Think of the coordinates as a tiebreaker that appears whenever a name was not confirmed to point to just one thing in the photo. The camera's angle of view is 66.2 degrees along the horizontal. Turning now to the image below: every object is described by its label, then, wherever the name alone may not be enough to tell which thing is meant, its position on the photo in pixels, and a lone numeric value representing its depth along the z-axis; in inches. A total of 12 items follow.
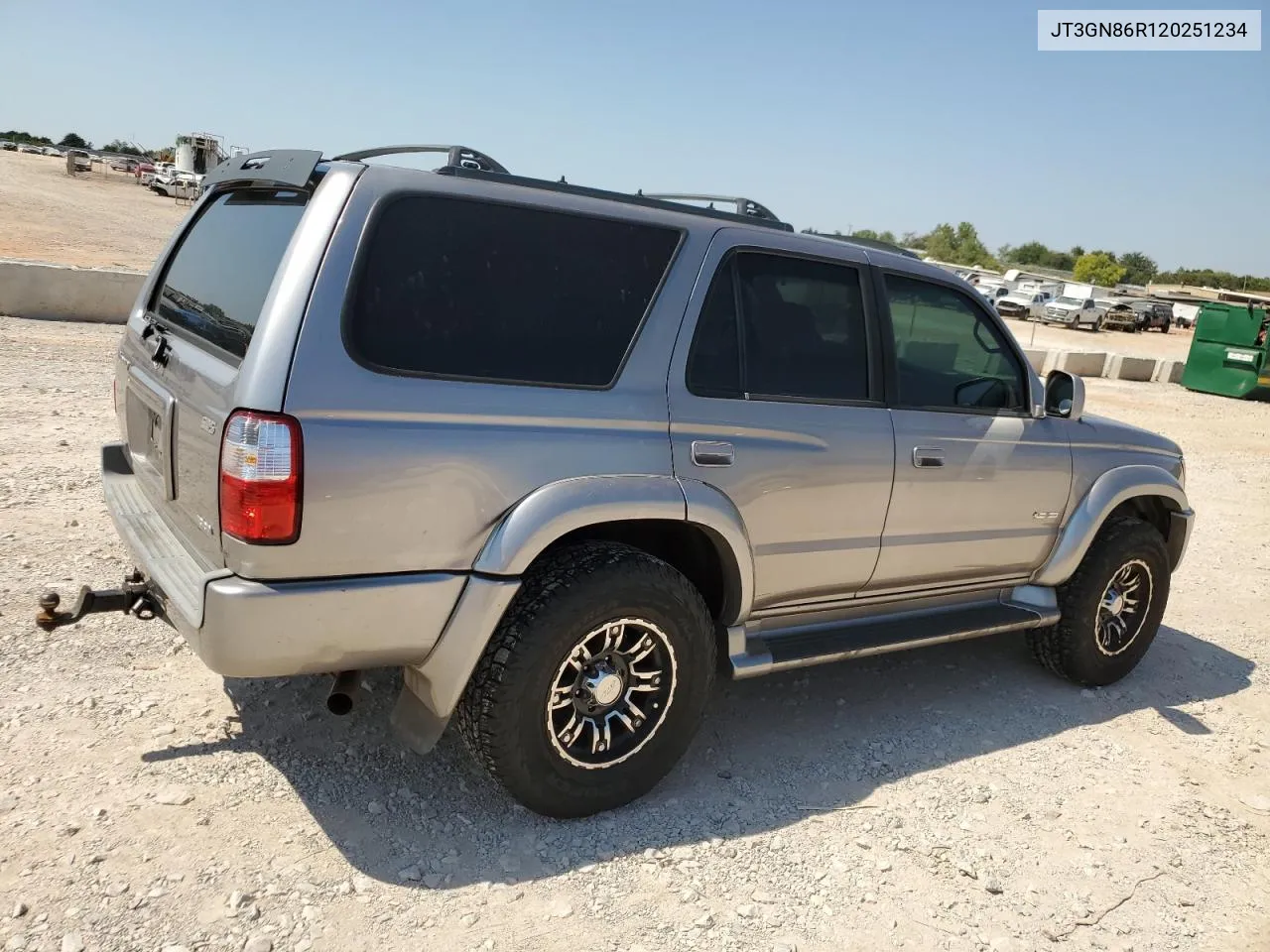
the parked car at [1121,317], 1573.6
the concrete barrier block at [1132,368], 812.0
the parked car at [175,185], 1957.4
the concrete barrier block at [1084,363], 769.6
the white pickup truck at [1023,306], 1492.4
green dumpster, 729.6
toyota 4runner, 102.9
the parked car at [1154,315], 1664.6
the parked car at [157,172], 2121.1
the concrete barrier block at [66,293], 438.0
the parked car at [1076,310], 1486.2
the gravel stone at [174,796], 118.5
